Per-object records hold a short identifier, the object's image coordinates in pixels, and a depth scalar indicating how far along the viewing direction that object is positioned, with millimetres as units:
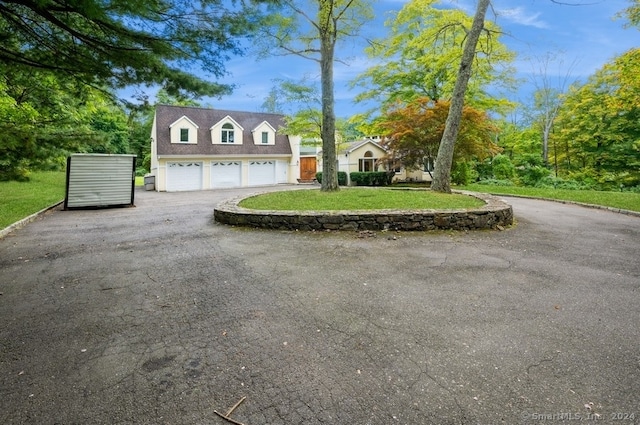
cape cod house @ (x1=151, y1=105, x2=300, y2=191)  21719
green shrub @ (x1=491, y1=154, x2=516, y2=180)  21109
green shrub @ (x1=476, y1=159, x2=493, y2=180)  22500
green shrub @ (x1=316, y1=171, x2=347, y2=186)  23839
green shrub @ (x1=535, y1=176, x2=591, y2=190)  17328
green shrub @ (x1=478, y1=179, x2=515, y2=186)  18573
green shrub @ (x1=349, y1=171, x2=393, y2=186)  22734
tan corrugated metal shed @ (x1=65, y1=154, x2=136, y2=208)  10711
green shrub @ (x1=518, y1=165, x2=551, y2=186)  18969
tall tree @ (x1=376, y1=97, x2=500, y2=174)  15262
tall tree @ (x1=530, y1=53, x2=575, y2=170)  26906
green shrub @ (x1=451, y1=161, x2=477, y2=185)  17641
